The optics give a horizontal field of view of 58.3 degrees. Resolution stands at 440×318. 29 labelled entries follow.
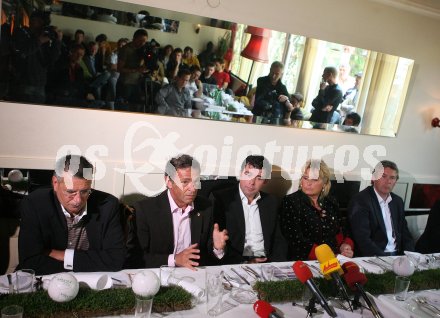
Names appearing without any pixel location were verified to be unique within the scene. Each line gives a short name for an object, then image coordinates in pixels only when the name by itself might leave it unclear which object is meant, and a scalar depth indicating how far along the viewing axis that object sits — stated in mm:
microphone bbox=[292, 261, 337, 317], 1651
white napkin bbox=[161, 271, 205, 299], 1787
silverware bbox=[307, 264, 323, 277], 2205
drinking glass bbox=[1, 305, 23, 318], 1395
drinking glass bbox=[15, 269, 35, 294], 1648
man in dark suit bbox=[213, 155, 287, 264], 2885
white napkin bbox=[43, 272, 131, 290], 1746
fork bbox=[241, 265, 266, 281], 2096
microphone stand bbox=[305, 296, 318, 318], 1784
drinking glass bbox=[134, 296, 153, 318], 1567
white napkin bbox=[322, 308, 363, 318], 1830
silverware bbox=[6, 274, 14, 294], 1630
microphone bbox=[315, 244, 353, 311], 1751
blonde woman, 3043
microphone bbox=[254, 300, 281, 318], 1599
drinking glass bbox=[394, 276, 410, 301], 2057
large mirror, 2834
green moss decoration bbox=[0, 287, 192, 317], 1521
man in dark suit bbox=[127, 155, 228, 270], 2467
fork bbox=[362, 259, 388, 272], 2451
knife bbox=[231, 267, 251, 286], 2021
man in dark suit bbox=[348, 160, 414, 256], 3322
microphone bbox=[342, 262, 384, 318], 1801
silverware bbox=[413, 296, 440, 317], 1972
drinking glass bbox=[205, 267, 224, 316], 1748
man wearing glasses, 2084
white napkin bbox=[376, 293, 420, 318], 1892
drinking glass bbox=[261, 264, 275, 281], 2084
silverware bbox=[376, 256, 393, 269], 2525
